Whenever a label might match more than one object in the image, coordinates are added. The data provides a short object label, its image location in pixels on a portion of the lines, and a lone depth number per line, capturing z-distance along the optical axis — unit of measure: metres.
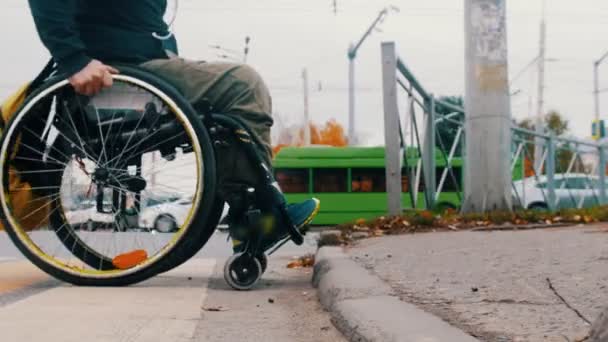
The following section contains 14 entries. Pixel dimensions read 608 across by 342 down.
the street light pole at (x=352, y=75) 39.62
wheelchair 4.94
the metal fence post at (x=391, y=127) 10.99
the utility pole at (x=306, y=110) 48.94
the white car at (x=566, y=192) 28.28
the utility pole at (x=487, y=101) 10.16
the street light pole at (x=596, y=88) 44.97
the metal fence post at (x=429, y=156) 12.77
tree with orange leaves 73.19
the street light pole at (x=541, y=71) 44.77
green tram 28.72
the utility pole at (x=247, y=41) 39.97
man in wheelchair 5.01
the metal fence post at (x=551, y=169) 21.20
